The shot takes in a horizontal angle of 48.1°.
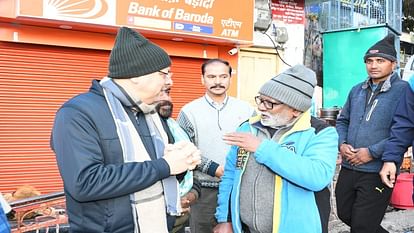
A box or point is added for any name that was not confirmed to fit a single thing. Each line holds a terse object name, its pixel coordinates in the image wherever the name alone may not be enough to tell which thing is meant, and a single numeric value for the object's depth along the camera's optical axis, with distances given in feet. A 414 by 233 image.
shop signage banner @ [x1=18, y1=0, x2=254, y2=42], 21.42
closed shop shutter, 22.00
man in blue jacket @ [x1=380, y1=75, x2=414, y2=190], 11.71
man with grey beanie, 8.64
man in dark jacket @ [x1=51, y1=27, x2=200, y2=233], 6.63
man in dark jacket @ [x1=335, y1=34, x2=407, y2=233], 13.61
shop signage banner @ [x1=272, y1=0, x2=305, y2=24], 32.71
